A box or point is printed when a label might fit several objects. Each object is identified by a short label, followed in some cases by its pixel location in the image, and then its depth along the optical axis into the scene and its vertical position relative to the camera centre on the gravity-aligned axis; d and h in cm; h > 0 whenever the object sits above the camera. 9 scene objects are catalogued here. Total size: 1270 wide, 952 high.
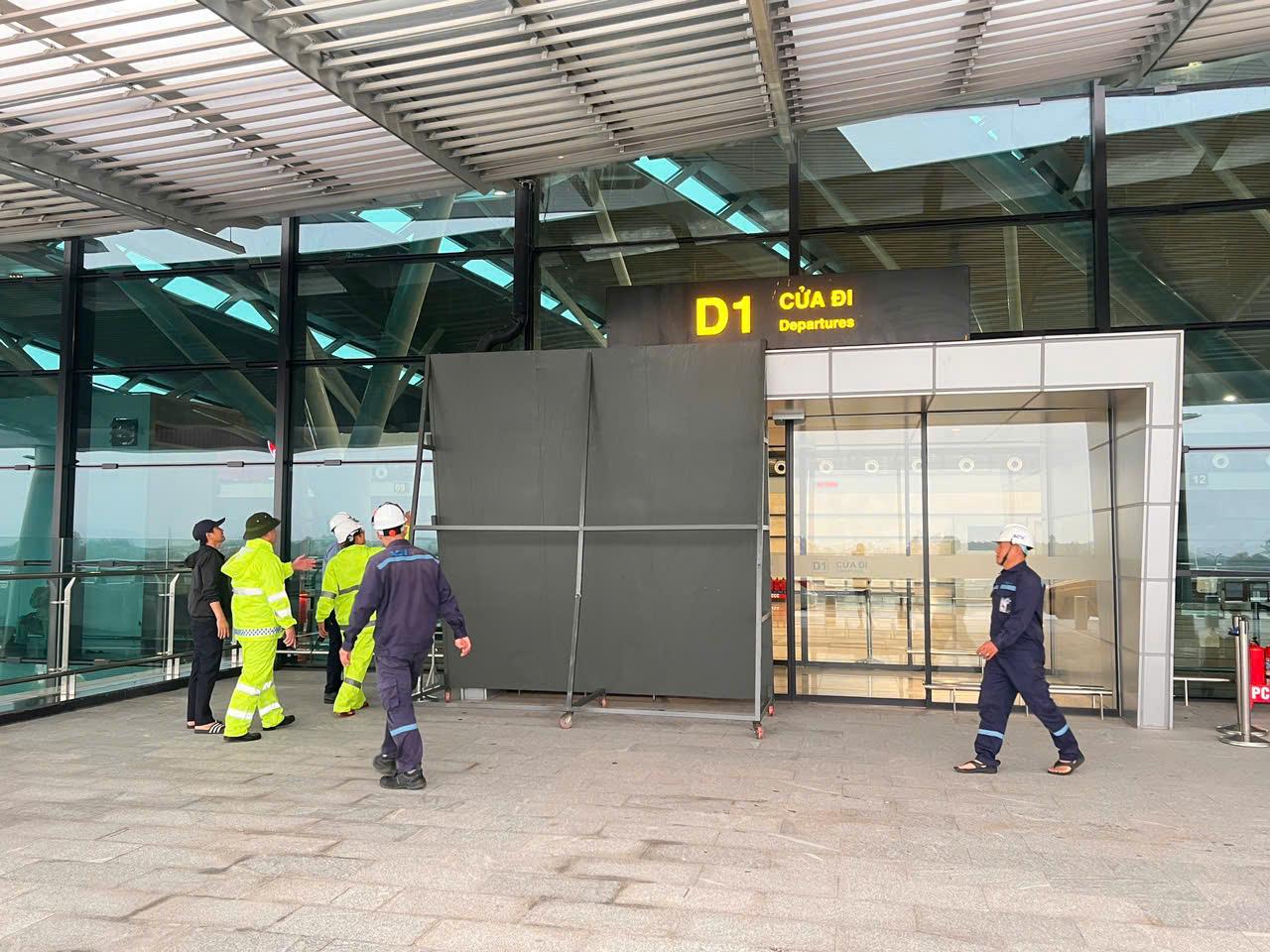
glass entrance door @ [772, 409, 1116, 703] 968 -15
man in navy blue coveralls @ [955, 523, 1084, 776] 701 -108
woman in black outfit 849 -102
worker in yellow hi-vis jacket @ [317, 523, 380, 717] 928 -78
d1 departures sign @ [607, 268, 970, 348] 908 +199
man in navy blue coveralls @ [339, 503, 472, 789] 657 -74
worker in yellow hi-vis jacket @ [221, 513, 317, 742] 825 -83
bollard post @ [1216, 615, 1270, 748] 823 -140
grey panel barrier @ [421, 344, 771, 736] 919 +2
